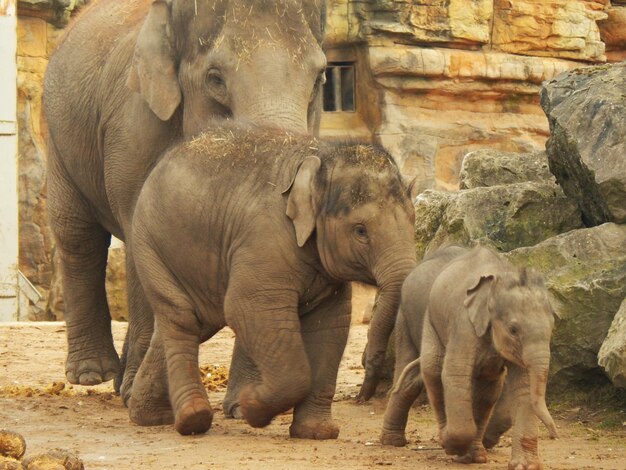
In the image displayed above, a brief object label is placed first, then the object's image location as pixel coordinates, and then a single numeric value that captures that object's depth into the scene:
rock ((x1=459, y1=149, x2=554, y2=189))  16.84
